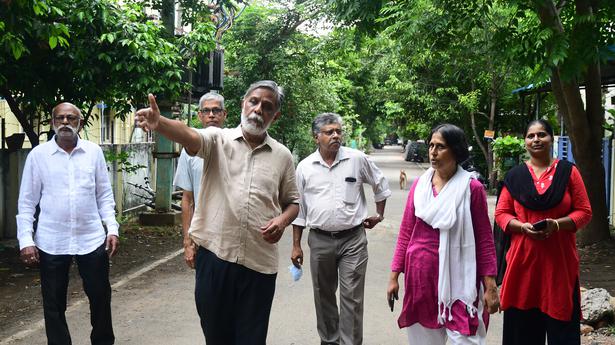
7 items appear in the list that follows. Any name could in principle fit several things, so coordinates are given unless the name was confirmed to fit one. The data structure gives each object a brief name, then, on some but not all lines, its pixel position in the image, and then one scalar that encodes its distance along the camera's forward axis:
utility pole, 13.88
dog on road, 26.31
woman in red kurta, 4.65
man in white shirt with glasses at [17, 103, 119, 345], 5.14
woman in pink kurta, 4.14
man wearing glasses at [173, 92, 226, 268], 5.57
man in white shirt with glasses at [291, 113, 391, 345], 5.68
